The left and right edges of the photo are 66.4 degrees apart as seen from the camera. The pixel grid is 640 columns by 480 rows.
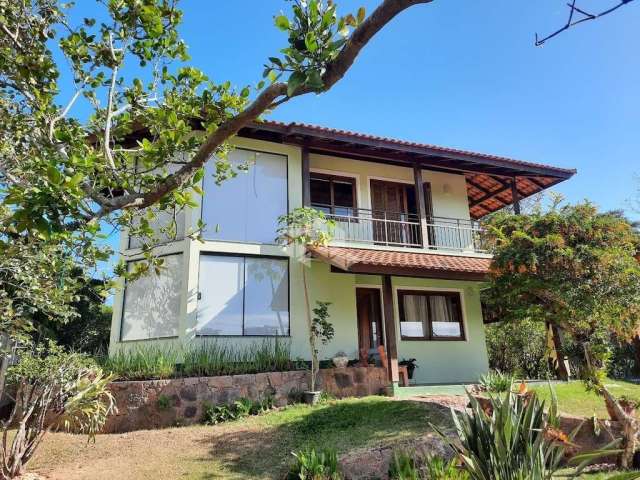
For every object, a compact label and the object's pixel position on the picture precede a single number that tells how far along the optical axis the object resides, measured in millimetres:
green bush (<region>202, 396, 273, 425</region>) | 9797
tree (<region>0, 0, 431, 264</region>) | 2914
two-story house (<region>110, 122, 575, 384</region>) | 12227
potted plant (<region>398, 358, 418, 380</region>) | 13290
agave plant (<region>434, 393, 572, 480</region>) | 3961
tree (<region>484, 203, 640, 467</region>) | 9227
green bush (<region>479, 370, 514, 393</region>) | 10102
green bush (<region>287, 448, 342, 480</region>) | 5703
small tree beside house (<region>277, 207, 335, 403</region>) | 11727
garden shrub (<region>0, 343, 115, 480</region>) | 6598
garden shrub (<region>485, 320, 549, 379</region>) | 18250
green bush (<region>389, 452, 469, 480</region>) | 4820
